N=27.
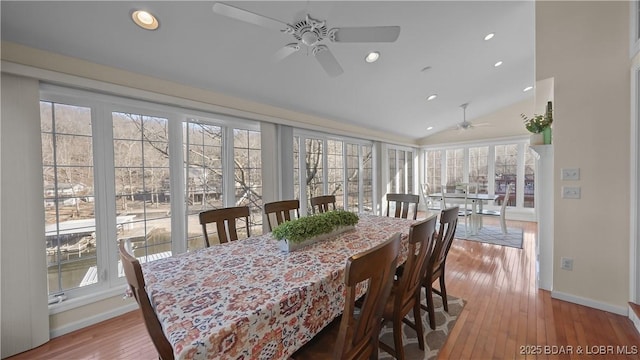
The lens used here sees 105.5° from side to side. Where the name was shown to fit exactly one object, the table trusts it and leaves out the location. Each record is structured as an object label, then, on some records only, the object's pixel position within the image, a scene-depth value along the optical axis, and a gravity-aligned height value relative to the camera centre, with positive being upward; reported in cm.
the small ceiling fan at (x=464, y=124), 546 +111
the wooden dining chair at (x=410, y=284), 144 -72
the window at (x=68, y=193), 205 -11
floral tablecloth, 88 -53
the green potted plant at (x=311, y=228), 169 -40
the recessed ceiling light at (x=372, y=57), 284 +141
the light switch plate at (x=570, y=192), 238 -21
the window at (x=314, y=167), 419 +16
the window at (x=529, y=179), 610 -18
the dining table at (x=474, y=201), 472 -55
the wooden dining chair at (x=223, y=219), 200 -35
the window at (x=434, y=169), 761 +15
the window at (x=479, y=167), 675 +17
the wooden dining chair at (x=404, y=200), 291 -32
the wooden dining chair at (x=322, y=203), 292 -34
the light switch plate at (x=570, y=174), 238 -3
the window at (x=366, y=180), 551 -11
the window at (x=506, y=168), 633 +11
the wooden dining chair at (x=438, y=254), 189 -69
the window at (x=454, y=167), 716 +19
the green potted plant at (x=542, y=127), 273 +51
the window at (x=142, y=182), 238 -3
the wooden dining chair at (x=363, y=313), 96 -63
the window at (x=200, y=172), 282 +7
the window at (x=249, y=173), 321 +6
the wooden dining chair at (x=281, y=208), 246 -33
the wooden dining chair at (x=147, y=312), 95 -53
